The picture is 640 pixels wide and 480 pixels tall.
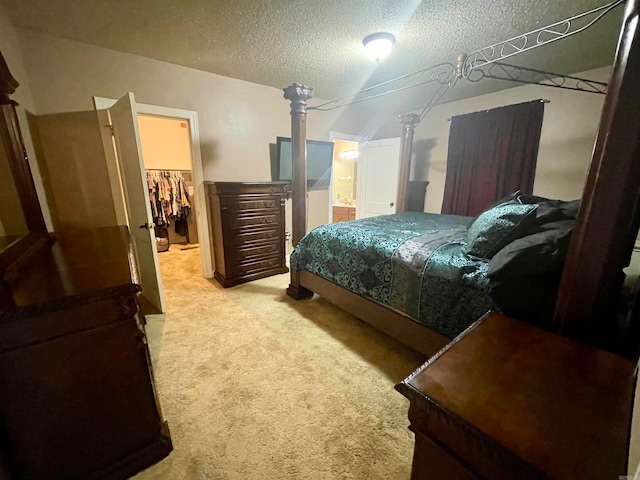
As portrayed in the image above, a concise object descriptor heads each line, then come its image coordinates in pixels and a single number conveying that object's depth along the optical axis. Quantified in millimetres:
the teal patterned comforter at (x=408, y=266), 1441
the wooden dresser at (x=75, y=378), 879
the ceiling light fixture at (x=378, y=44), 2139
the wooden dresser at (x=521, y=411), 562
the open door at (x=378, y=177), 4348
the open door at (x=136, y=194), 2061
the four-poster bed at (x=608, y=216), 790
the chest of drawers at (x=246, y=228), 2855
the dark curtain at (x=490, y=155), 3273
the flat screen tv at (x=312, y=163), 3607
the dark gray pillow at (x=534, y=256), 1140
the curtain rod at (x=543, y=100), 3049
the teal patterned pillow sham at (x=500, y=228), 1453
